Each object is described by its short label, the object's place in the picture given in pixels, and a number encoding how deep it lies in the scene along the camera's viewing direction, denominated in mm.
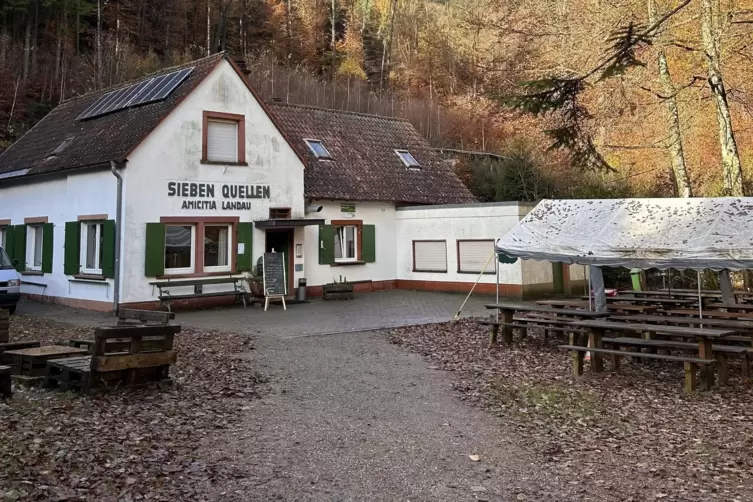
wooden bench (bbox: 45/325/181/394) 7129
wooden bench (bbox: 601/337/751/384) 8367
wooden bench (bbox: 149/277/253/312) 16328
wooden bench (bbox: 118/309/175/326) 8523
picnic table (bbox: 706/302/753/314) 10898
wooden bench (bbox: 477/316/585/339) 11273
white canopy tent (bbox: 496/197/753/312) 10070
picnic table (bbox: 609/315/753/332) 9188
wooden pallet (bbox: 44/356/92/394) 7285
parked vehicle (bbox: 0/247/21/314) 15008
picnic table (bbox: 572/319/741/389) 8234
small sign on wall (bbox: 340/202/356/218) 21172
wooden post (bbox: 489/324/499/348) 11625
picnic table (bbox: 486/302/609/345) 11172
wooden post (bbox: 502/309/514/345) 11633
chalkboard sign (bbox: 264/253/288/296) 17703
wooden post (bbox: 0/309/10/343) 8784
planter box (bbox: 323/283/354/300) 19625
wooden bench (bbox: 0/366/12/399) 6855
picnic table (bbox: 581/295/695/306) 12375
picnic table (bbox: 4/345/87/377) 8125
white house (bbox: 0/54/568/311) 16375
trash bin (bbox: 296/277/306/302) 19250
